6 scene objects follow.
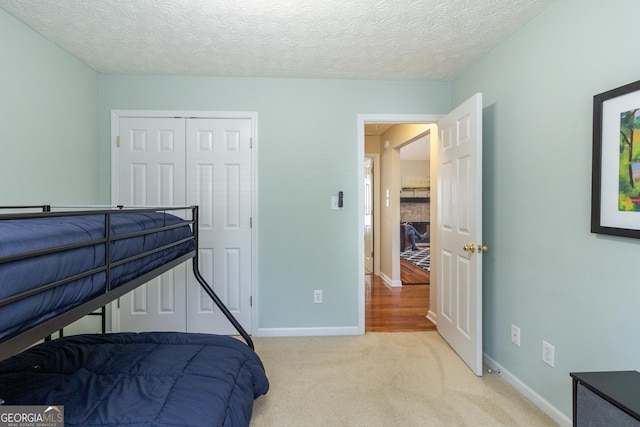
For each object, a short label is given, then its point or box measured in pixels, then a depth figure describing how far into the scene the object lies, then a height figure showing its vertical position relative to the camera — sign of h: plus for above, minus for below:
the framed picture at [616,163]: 1.33 +0.20
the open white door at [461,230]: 2.19 -0.17
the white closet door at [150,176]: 2.83 +0.29
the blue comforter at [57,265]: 0.79 -0.17
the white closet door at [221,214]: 2.85 -0.05
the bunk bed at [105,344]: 0.85 -0.73
